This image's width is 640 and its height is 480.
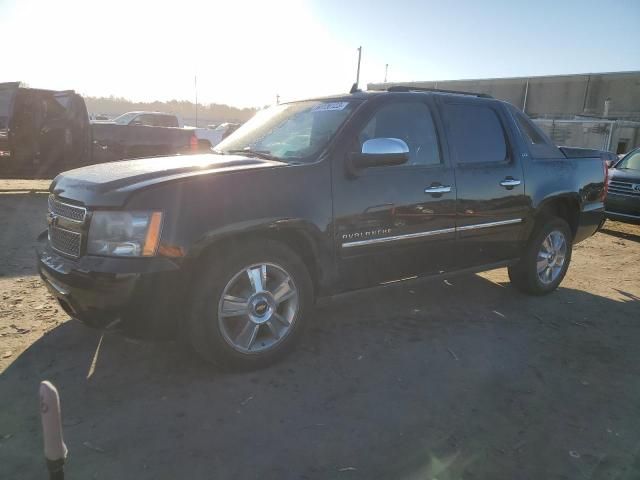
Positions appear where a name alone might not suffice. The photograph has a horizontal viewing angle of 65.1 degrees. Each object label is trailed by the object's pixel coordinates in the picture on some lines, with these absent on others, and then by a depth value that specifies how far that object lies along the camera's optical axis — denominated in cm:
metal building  2797
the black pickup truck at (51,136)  1005
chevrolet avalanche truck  290
